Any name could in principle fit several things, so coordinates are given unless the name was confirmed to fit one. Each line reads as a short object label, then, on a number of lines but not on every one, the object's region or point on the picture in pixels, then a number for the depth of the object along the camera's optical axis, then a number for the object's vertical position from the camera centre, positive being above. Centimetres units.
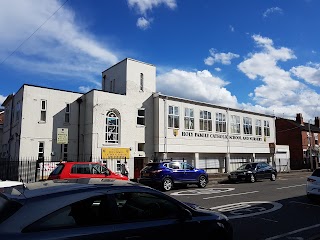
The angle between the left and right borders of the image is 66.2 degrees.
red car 1081 -100
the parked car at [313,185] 900 -139
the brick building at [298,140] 3678 +127
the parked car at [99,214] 252 -77
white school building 1747 +188
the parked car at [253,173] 1743 -182
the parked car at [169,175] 1312 -147
